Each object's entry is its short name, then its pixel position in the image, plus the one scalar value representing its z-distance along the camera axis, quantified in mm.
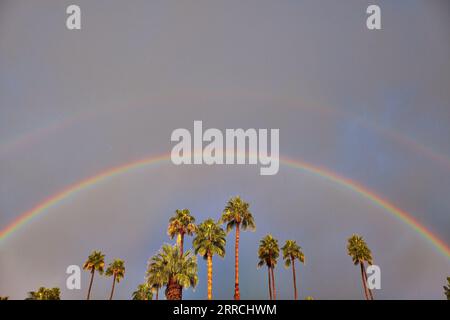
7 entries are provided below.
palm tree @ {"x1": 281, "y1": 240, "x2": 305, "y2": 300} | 71750
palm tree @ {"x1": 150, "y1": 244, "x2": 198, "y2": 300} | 44906
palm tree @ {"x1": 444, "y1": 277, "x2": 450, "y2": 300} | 55100
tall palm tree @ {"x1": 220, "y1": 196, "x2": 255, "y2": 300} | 61812
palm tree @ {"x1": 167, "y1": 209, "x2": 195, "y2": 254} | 62594
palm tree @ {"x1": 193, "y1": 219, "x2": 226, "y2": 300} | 54844
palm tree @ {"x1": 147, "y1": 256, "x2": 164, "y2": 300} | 46559
